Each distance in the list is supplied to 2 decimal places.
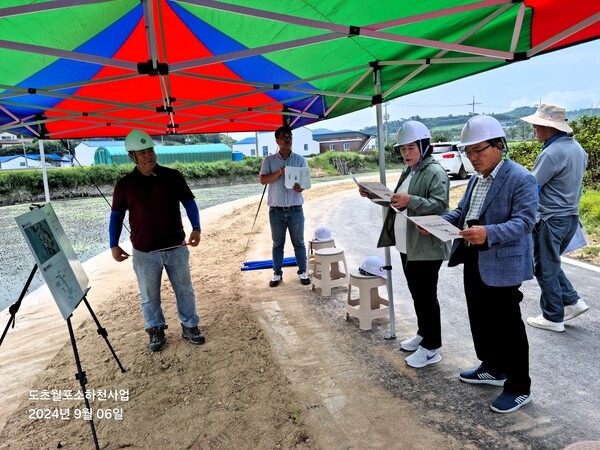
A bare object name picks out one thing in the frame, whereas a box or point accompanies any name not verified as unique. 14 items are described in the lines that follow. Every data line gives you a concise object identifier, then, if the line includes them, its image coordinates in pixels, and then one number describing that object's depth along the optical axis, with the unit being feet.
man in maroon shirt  11.04
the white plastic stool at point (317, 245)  17.85
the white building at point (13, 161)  187.52
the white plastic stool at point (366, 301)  12.22
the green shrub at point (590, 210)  23.81
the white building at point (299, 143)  181.43
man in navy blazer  7.12
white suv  55.93
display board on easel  7.86
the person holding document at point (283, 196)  15.56
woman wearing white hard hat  8.93
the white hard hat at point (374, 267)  12.32
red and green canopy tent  8.18
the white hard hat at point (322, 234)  18.22
